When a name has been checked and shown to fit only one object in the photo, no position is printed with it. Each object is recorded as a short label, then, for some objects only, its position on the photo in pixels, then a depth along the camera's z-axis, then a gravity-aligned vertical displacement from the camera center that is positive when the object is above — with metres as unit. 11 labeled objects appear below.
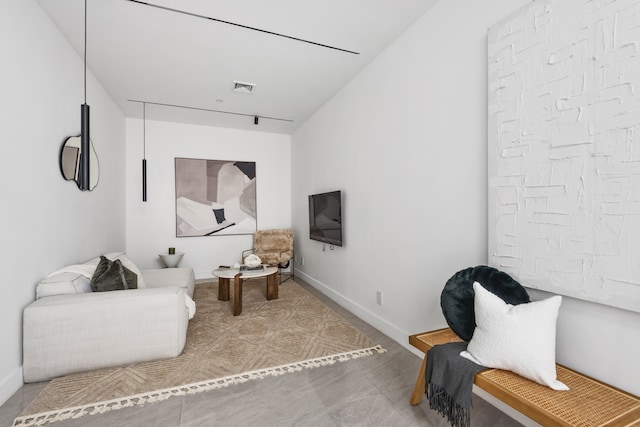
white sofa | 2.12 -0.84
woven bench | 1.11 -0.76
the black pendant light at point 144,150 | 4.48 +1.03
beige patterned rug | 1.92 -1.18
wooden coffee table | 3.46 -0.89
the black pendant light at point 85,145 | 1.82 +0.41
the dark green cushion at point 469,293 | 1.64 -0.45
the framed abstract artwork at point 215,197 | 5.29 +0.27
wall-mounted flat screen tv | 3.76 -0.07
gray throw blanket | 1.44 -0.85
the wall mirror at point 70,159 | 2.66 +0.49
